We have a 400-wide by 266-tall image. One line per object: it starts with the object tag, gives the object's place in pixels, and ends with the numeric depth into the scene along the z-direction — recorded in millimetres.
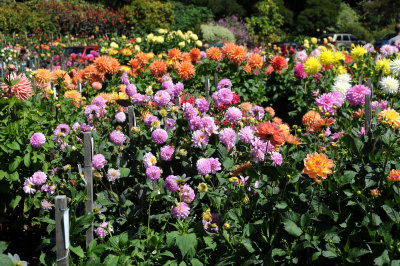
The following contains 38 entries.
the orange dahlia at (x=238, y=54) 4699
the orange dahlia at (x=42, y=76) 3705
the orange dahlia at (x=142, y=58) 4523
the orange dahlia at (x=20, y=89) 2793
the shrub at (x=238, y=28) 21958
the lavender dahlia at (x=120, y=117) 2548
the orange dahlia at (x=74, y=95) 3505
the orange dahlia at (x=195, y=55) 4712
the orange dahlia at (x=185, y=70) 4000
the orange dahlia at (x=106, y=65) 3881
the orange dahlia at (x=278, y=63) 4887
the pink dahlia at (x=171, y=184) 1960
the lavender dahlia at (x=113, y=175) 2105
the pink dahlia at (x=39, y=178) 2203
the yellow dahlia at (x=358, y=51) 4664
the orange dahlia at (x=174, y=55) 4715
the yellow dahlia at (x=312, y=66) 3873
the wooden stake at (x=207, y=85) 3641
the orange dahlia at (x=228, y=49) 4730
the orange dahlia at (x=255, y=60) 4656
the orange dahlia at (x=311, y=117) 2579
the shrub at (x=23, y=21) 16312
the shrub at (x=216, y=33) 19375
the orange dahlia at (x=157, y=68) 4066
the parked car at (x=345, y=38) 22830
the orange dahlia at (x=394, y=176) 1539
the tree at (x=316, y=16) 27734
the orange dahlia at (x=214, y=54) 4809
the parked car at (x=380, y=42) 17562
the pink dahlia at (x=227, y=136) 2121
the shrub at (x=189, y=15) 25669
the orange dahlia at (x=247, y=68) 4814
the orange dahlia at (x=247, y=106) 3119
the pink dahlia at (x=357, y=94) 2615
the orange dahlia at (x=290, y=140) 1876
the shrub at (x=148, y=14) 20578
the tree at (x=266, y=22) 23391
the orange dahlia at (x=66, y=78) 3695
